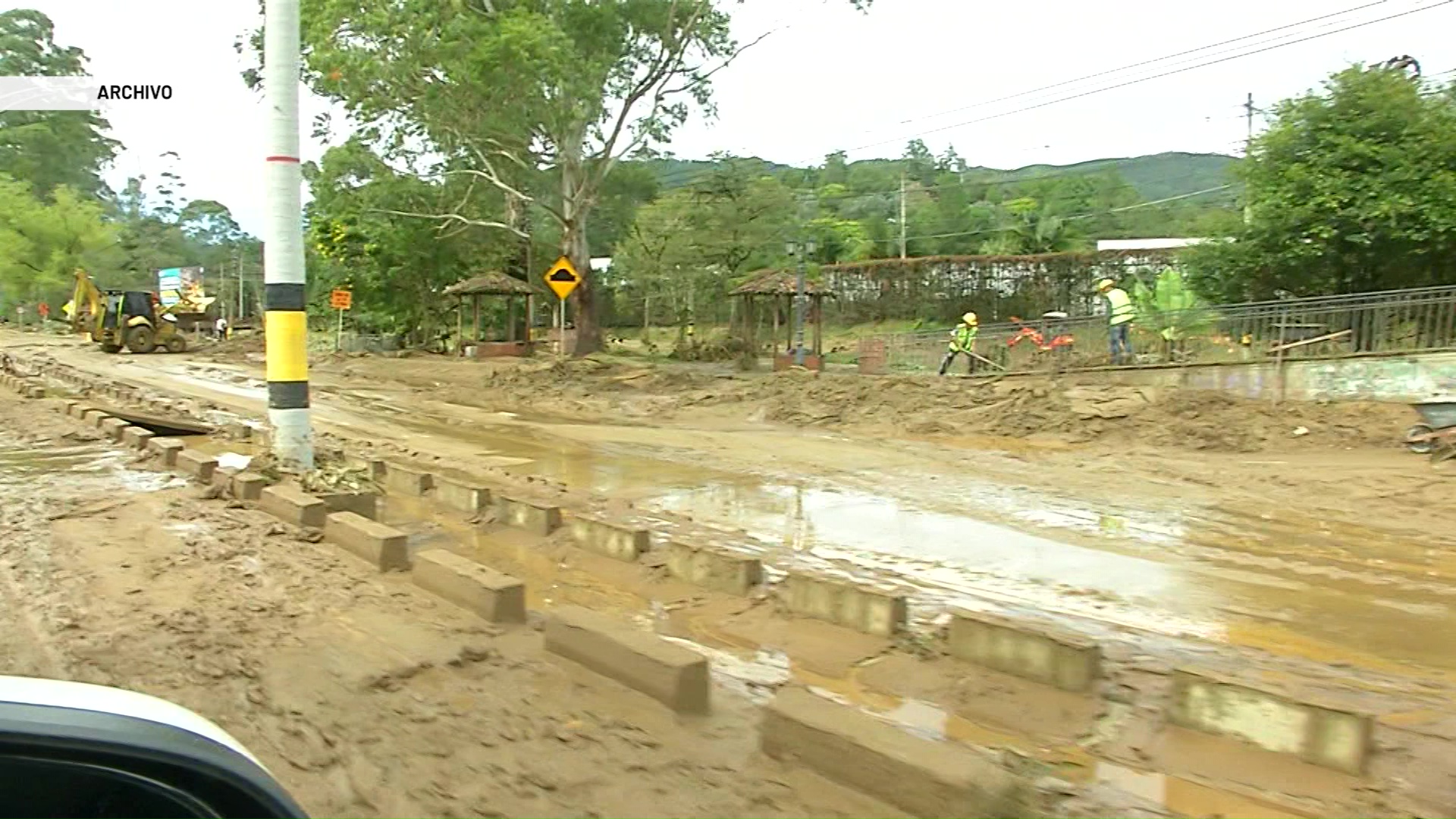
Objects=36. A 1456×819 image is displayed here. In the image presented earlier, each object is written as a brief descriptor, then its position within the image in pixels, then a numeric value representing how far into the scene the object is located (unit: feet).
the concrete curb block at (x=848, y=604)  16.43
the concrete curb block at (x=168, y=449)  29.40
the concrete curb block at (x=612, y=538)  21.08
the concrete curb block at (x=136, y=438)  32.76
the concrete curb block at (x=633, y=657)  13.01
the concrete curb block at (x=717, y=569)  19.07
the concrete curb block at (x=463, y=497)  25.26
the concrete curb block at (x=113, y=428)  35.44
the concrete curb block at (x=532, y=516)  23.20
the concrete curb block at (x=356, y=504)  22.74
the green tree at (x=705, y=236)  114.73
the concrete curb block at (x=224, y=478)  25.11
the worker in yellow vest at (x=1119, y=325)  54.70
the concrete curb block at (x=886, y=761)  10.11
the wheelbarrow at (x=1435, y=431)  36.40
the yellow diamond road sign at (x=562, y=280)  80.07
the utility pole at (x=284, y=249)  24.71
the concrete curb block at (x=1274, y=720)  11.92
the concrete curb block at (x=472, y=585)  16.12
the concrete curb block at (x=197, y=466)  26.63
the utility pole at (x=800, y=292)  81.15
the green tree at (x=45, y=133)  191.83
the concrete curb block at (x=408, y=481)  27.78
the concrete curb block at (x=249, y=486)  23.98
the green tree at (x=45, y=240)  187.42
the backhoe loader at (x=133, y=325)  106.32
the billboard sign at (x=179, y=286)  172.65
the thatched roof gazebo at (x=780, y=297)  86.69
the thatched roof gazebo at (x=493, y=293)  98.58
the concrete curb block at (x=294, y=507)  21.43
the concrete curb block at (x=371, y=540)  18.76
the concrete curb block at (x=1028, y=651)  14.16
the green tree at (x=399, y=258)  99.25
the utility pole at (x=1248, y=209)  56.90
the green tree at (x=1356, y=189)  50.47
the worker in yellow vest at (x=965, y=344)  63.05
